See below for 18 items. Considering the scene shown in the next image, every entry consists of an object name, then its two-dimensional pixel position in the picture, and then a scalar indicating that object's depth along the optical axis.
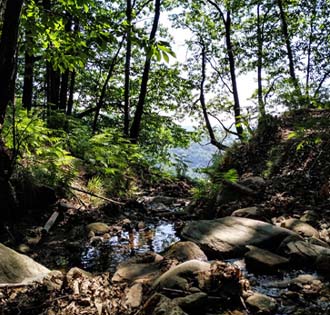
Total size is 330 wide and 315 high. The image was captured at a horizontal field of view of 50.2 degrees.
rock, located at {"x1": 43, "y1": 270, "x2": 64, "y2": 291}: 3.14
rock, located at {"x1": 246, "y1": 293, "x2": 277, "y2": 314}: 3.11
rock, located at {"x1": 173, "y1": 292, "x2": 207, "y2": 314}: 3.07
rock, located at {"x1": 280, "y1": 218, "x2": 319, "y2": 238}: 5.17
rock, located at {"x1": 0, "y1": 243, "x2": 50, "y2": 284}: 3.32
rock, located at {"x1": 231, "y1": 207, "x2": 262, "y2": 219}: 6.17
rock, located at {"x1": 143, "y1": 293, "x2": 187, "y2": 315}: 2.77
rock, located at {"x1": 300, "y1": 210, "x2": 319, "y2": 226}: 5.64
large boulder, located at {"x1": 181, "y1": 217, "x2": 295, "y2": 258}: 4.84
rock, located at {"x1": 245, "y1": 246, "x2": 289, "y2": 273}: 4.20
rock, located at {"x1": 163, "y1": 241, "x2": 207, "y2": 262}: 4.60
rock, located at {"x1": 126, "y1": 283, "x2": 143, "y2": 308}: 3.30
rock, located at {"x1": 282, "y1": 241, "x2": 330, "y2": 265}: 4.19
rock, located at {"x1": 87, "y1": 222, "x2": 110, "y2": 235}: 6.20
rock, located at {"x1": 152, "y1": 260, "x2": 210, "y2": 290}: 3.39
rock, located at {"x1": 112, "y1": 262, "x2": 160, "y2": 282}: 4.08
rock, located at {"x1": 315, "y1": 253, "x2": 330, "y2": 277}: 3.86
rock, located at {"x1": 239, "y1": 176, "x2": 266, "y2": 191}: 7.50
